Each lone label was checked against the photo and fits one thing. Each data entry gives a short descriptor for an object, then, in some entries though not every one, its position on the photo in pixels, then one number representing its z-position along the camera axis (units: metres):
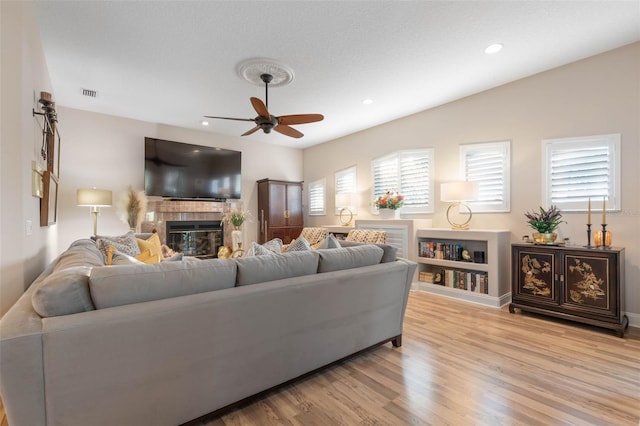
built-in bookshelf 3.72
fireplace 5.41
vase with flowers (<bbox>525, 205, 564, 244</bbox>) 3.29
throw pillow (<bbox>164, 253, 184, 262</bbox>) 2.21
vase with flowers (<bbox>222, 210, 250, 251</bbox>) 4.36
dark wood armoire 6.34
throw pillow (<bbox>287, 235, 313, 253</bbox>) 2.42
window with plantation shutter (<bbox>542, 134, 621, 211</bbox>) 3.16
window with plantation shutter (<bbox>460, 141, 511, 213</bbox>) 3.93
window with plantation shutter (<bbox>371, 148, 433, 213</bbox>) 4.81
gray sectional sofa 1.16
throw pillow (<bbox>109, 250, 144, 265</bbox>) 1.89
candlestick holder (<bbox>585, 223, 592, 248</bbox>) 3.09
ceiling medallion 3.21
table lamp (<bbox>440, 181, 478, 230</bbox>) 3.94
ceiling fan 3.12
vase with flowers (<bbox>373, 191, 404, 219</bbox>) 4.90
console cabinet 2.79
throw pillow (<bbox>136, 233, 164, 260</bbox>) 3.51
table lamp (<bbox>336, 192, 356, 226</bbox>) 5.73
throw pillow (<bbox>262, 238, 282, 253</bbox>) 2.50
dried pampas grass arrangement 5.02
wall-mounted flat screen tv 5.19
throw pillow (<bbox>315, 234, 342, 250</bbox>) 2.67
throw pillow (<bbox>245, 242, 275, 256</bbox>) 2.23
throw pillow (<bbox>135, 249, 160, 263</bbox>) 2.67
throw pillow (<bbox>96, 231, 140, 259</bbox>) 2.94
